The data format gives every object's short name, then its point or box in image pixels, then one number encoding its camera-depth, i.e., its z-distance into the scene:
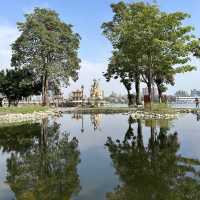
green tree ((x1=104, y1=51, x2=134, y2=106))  31.13
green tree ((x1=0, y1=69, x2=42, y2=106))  39.52
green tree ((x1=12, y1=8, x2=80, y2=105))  36.80
